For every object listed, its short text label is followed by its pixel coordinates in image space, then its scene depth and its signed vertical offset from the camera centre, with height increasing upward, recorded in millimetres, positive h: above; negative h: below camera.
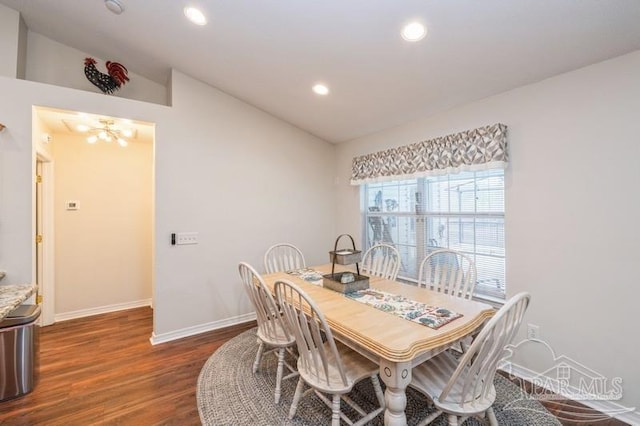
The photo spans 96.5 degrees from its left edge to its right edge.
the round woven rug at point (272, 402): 1860 -1341
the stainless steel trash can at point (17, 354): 2078 -1045
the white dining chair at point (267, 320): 2043 -803
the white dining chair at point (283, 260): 3236 -558
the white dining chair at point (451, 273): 2259 -511
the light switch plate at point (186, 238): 3126 -265
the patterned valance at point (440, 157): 2430 +585
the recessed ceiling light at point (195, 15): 2199 +1564
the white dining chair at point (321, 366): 1526 -921
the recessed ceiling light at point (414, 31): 1920 +1260
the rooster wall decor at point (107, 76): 2861 +1411
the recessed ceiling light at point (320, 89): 2883 +1288
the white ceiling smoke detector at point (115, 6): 2260 +1678
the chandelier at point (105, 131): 3125 +959
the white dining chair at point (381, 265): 2786 -525
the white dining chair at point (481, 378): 1325 -804
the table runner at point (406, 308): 1646 -605
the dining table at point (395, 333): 1353 -621
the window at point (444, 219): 2598 -56
